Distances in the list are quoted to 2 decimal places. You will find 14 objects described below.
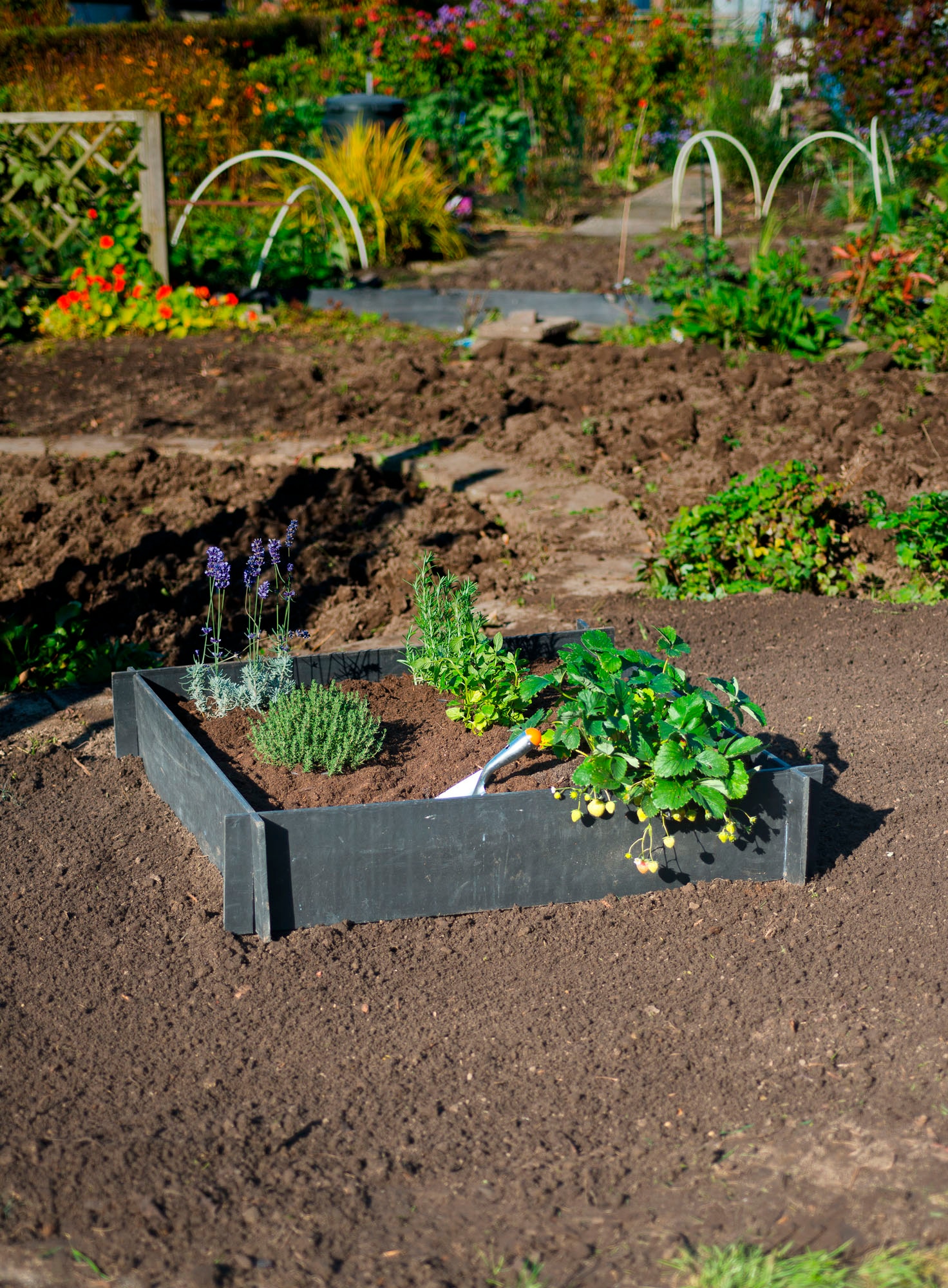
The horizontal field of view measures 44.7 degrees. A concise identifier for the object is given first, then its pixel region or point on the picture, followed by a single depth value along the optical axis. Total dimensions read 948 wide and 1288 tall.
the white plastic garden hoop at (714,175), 9.59
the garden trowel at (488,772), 2.98
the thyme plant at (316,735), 3.20
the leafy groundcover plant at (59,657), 4.18
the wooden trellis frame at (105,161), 9.17
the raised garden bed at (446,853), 2.83
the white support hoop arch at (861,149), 9.27
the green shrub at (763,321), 7.96
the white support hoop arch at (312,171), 9.59
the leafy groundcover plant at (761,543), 4.70
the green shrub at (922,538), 4.62
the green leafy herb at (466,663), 3.40
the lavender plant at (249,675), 3.42
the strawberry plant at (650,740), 2.75
